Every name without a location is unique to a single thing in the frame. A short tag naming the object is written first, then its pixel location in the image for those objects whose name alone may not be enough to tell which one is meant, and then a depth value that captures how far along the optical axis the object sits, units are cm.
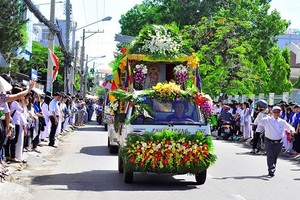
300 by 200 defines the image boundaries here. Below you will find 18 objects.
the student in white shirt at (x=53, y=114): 2220
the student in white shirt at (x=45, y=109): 2236
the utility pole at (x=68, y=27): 3656
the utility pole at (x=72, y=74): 4662
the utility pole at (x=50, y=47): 2906
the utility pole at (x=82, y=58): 6237
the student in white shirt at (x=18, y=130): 1572
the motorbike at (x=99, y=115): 4631
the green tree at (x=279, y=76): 5612
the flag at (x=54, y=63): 2845
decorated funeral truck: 1274
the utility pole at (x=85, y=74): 8053
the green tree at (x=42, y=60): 6640
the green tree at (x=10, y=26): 2805
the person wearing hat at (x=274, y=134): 1562
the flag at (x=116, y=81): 1875
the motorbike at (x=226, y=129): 3198
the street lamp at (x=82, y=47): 4325
